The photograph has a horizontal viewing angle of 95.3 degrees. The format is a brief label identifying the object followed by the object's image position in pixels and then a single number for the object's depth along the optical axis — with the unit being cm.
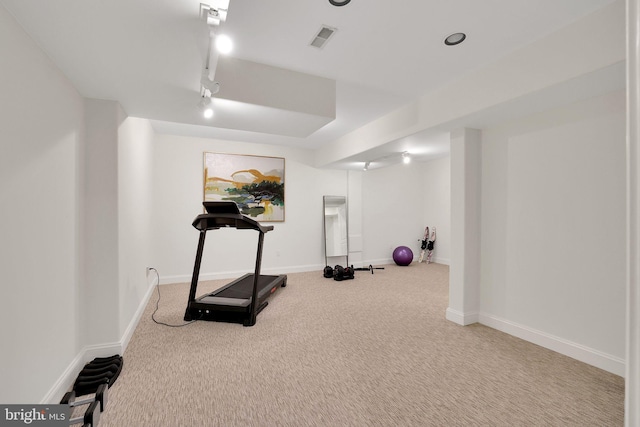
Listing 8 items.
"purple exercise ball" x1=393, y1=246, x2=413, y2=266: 611
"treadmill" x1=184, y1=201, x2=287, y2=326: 314
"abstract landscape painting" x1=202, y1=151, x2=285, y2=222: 494
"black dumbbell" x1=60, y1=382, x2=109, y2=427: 117
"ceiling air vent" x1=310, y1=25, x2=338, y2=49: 212
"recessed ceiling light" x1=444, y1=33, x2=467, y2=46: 218
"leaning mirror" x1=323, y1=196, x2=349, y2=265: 588
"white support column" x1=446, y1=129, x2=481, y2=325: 304
